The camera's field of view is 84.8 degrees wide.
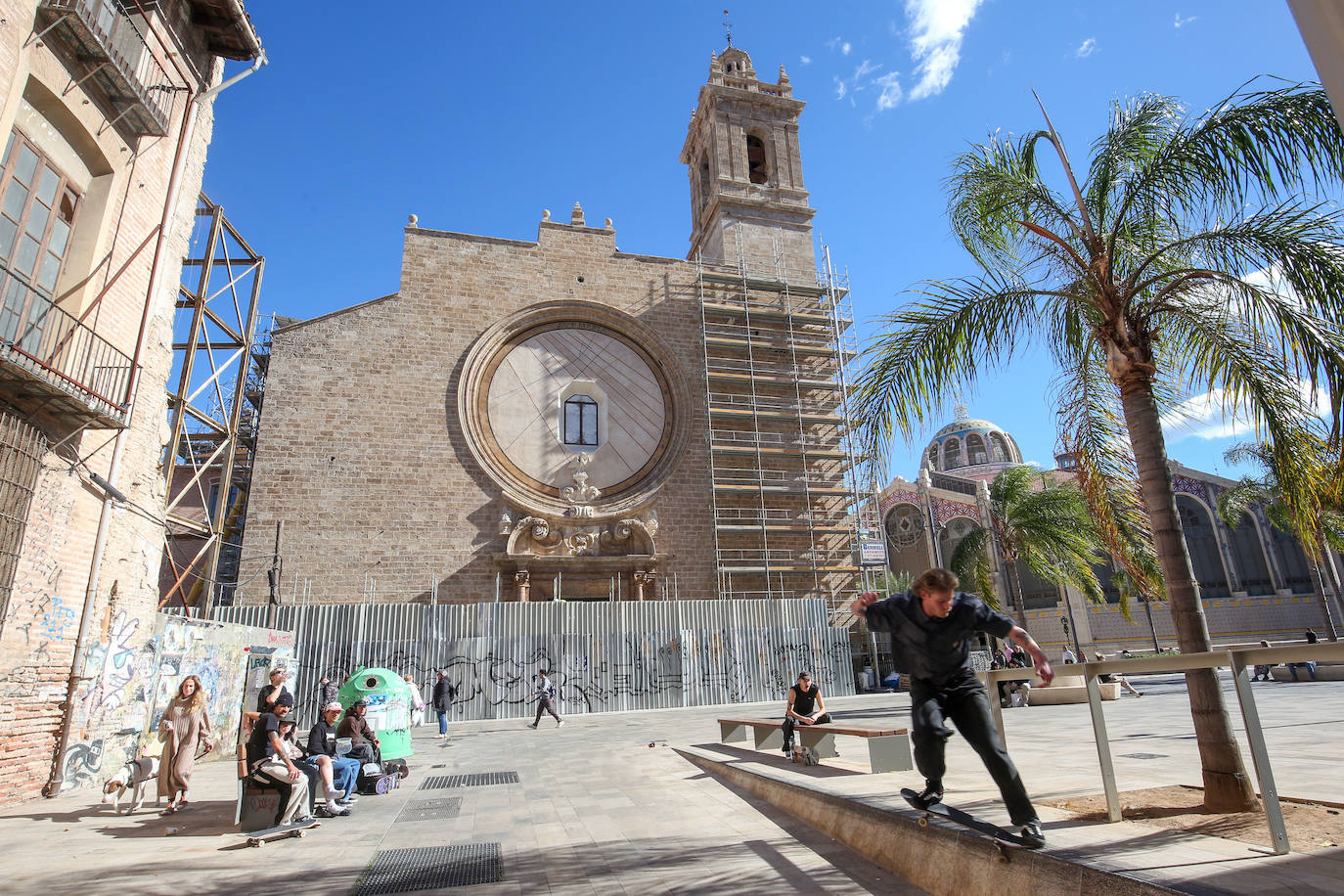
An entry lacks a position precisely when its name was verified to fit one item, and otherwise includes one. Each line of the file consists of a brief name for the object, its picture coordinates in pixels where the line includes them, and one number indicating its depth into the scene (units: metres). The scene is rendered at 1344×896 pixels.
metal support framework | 14.24
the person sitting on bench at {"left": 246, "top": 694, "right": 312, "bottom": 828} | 5.68
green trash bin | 8.53
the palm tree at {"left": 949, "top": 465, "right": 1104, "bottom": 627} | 18.55
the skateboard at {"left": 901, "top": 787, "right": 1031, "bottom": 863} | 3.06
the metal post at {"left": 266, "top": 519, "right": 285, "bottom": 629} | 17.59
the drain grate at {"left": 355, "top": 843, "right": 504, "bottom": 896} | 4.07
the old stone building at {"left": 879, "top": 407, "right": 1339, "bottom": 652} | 35.06
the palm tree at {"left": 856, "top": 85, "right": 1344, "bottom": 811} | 4.70
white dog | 6.90
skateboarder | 3.39
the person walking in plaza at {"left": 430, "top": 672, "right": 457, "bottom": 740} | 13.34
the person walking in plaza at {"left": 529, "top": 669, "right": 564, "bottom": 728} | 14.28
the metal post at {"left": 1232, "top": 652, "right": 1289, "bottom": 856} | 2.84
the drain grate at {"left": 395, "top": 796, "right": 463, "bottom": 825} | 6.17
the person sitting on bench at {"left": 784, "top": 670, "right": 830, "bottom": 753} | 8.04
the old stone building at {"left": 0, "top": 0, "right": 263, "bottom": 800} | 7.41
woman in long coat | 6.87
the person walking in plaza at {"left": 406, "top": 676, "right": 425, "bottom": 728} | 10.92
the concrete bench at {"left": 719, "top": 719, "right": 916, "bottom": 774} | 6.08
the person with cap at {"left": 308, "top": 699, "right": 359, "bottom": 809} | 6.62
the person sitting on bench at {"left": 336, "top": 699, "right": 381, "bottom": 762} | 7.50
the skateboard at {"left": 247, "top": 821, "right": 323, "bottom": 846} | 5.35
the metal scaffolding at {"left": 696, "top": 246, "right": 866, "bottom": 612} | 22.17
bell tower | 25.67
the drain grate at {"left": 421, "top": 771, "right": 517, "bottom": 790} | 7.89
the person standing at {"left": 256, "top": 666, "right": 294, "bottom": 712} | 5.88
